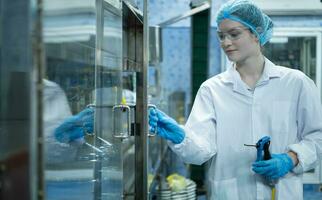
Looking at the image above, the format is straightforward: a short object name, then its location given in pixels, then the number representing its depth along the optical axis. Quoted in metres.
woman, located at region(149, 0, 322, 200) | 1.53
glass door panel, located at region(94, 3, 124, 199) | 1.16
